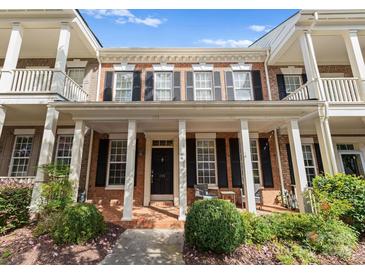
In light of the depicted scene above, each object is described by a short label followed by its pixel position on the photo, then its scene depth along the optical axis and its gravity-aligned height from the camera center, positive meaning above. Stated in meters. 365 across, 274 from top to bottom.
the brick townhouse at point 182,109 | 6.54 +2.27
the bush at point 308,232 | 4.00 -1.34
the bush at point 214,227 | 3.83 -1.09
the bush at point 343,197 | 4.65 -0.66
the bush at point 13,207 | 4.86 -0.81
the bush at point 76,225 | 4.21 -1.12
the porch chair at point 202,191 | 7.57 -0.67
